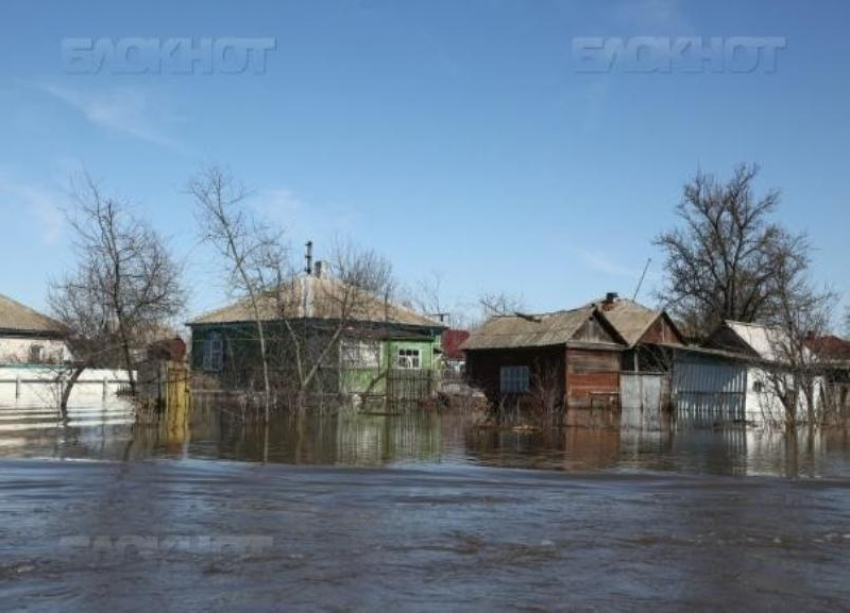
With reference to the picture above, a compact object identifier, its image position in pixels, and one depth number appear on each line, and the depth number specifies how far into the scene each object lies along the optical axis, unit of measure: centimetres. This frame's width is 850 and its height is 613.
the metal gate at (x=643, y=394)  3766
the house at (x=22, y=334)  6147
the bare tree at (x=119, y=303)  3334
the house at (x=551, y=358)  4109
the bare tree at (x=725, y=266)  5744
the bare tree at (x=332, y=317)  3656
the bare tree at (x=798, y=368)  3161
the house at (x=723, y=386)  3534
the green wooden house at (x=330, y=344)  3697
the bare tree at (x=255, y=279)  3603
